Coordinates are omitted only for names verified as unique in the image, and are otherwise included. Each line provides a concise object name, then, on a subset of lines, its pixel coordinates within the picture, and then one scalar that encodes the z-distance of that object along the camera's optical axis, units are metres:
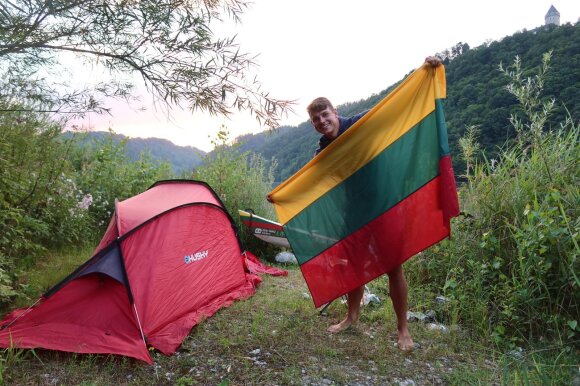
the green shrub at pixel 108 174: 5.84
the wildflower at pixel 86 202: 5.17
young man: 2.96
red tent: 2.98
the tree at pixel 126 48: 2.42
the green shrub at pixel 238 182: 6.78
